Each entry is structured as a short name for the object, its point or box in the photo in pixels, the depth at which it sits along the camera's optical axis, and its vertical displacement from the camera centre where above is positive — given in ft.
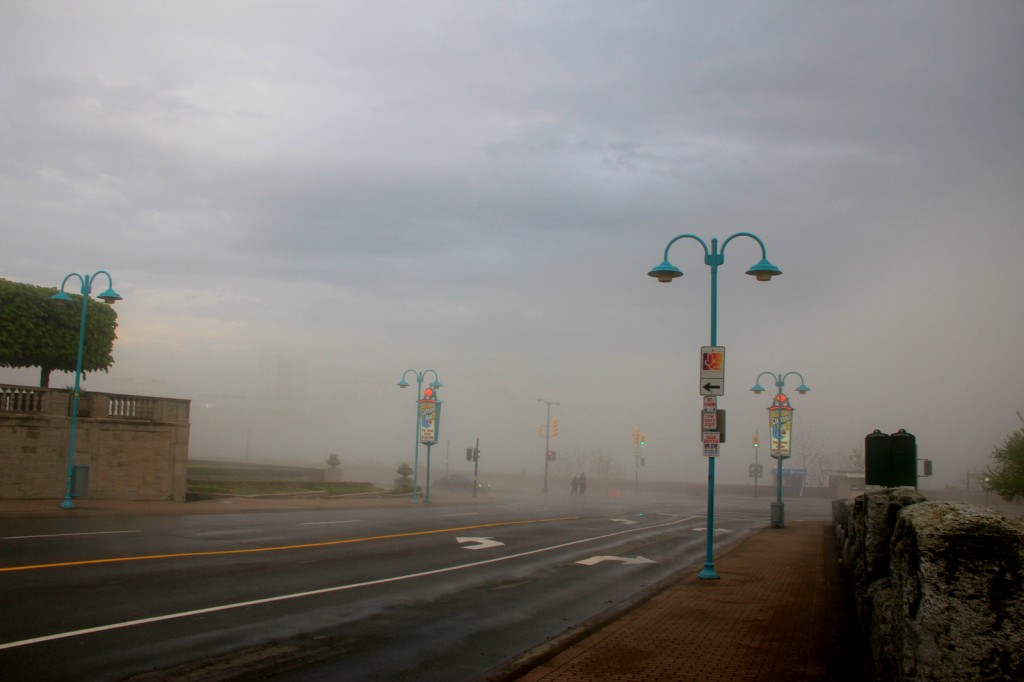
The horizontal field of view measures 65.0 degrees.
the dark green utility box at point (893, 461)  46.09 -0.69
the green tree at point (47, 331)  98.58 +10.72
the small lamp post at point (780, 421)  114.11 +3.47
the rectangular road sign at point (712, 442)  55.11 +0.01
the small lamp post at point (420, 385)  139.05 +7.97
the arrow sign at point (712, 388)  54.50 +3.67
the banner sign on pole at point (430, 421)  135.74 +1.67
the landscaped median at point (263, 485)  125.39 -11.18
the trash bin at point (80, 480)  91.97 -7.20
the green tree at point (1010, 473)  110.52 -2.56
